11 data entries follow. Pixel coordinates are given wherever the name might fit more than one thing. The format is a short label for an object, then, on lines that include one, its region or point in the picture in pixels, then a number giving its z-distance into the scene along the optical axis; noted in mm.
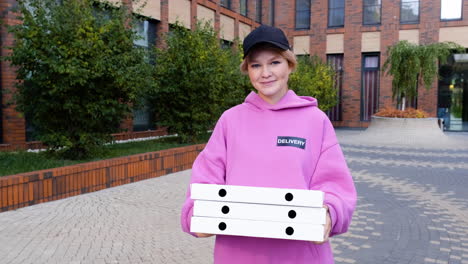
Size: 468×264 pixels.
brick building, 24391
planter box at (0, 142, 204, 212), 5922
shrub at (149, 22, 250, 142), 11164
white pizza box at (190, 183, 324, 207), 1477
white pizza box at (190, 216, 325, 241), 1473
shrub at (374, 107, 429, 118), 20484
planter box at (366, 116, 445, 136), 19047
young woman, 1744
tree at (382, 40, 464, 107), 21250
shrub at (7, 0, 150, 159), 7488
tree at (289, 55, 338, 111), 20834
